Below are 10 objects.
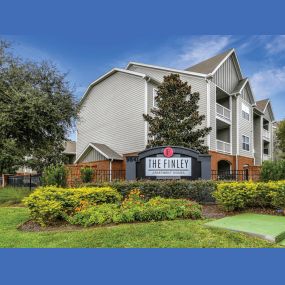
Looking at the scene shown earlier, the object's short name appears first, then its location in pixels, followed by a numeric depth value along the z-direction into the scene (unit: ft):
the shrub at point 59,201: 26.02
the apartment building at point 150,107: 68.49
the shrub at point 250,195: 28.48
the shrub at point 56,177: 43.67
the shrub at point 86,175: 48.80
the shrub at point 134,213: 24.35
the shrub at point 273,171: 36.01
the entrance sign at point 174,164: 37.93
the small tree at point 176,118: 55.11
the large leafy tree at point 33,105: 50.34
